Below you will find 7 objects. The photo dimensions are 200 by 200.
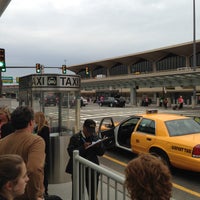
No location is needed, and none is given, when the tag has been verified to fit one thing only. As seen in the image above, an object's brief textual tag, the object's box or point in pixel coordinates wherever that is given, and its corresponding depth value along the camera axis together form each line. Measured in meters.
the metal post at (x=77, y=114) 6.92
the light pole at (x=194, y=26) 39.09
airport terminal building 41.91
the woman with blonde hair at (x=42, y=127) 5.09
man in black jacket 4.43
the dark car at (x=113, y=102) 45.89
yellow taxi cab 6.95
